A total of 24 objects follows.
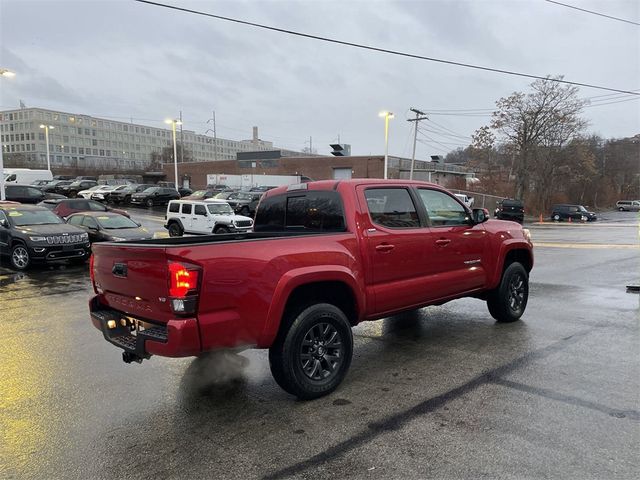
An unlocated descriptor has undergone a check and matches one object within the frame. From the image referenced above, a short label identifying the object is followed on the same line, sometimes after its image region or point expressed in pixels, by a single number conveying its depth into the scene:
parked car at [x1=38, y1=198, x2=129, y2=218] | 20.86
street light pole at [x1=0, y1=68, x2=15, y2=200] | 22.31
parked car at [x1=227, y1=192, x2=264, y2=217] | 32.16
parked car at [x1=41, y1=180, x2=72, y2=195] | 44.92
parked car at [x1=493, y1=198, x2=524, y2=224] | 38.88
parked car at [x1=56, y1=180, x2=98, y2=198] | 44.38
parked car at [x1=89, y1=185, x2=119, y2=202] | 40.44
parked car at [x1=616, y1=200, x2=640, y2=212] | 76.00
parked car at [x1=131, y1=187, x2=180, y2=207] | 38.97
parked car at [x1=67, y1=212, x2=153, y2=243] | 13.91
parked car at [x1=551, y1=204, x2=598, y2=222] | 46.33
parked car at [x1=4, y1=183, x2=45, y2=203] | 29.12
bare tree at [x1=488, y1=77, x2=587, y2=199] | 49.31
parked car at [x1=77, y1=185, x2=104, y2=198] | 40.47
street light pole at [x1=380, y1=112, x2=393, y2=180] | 37.66
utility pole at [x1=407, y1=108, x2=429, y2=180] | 44.12
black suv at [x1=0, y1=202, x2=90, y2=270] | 11.72
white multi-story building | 116.44
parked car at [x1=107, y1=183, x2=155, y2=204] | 41.41
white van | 46.66
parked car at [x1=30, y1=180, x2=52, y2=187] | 47.72
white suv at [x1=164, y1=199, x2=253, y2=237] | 20.25
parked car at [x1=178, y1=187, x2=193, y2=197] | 47.71
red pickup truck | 3.57
